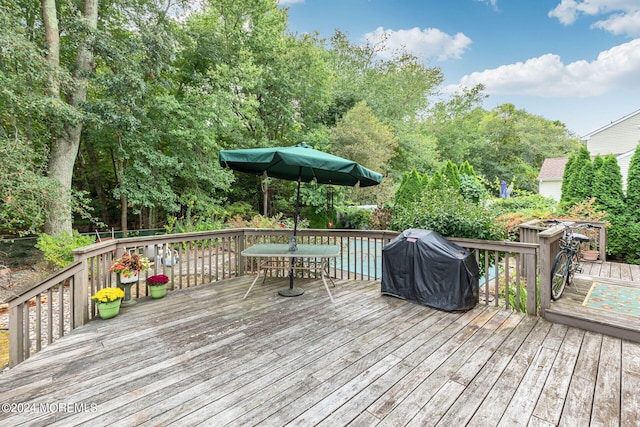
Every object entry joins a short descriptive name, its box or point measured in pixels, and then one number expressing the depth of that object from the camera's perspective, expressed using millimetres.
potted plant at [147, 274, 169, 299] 3652
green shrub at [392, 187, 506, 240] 3434
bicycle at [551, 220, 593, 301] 3219
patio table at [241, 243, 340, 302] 3549
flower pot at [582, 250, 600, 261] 5355
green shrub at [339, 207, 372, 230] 11570
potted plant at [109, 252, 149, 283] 3258
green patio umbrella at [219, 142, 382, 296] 3113
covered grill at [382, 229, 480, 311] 3137
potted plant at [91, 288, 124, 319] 2975
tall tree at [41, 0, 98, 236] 6664
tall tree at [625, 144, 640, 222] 5507
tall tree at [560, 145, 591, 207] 6441
